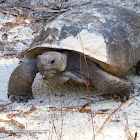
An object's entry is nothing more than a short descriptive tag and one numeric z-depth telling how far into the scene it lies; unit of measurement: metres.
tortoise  5.76
